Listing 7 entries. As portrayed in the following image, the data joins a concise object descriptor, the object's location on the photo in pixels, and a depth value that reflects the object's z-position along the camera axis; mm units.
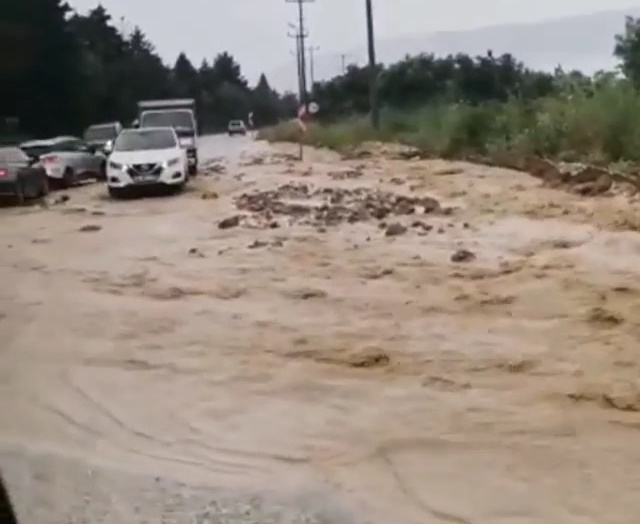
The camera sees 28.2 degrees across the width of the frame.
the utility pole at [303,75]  32709
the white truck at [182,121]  22188
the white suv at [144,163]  18000
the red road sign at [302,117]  31375
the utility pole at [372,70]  33281
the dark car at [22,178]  15933
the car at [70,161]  16516
